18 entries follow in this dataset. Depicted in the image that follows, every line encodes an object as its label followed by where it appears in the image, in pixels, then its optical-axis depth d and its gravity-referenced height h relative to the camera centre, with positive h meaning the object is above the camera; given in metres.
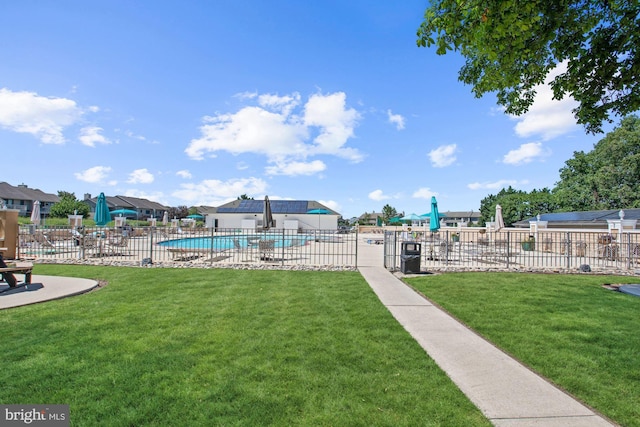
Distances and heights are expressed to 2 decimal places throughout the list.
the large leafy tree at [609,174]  36.69 +6.27
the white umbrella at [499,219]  22.25 +0.48
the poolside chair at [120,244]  15.08 -0.92
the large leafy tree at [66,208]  46.53 +2.15
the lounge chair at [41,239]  15.03 -0.74
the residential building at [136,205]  72.19 +4.40
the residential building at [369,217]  126.57 +3.33
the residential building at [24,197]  55.58 +4.66
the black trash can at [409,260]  10.87 -1.13
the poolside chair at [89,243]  12.89 -0.87
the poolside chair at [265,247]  13.37 -0.93
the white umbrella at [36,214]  21.90 +0.60
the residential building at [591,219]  20.74 +0.57
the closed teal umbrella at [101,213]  20.69 +0.66
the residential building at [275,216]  48.81 +1.25
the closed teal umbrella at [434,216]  18.09 +0.54
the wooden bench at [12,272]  7.25 -1.10
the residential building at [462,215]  129.62 +4.38
